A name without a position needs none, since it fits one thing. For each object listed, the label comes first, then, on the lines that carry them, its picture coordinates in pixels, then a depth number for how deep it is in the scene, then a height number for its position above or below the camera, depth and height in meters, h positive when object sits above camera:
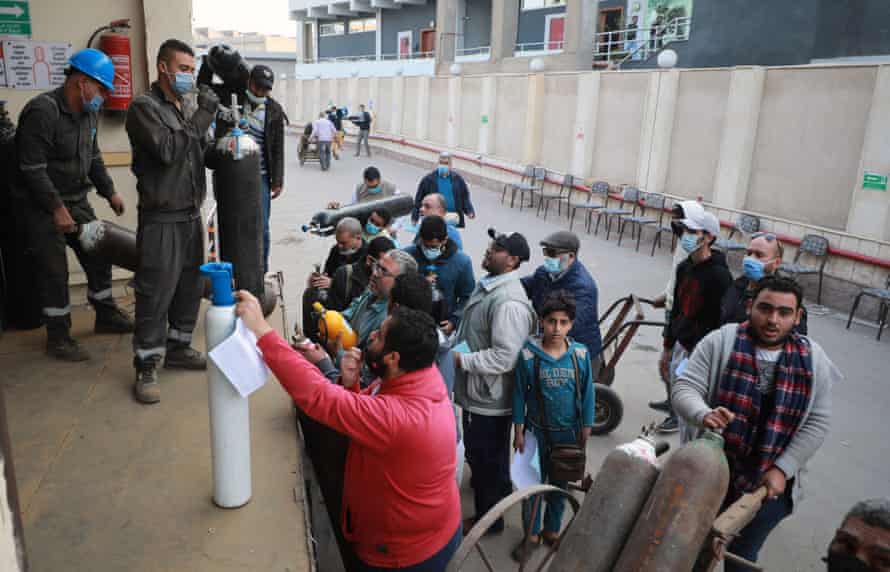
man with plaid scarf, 2.82 -1.21
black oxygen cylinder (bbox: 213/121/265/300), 3.99 -0.70
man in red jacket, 2.32 -1.16
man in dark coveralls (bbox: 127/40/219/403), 3.47 -0.54
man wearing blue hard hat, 3.79 -0.59
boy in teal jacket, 3.59 -1.48
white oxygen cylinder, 2.43 -1.21
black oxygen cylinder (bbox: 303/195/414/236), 6.00 -1.13
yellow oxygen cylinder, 3.19 -1.10
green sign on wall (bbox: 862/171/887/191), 8.62 -0.85
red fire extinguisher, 5.10 +0.17
